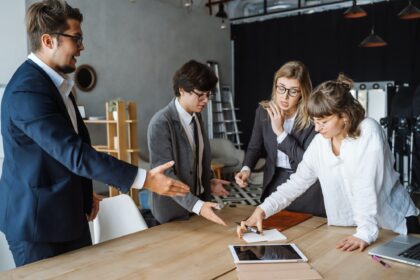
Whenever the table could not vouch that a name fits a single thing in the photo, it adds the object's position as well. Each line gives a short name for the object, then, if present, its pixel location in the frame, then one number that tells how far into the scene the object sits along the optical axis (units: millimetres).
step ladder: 8883
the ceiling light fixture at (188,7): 8175
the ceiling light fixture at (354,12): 5945
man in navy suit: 1512
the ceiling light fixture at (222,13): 8641
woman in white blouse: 1697
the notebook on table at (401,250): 1514
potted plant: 5752
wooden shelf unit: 5709
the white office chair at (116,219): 2275
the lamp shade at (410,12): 5906
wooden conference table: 1424
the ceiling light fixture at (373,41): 6551
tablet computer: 1527
